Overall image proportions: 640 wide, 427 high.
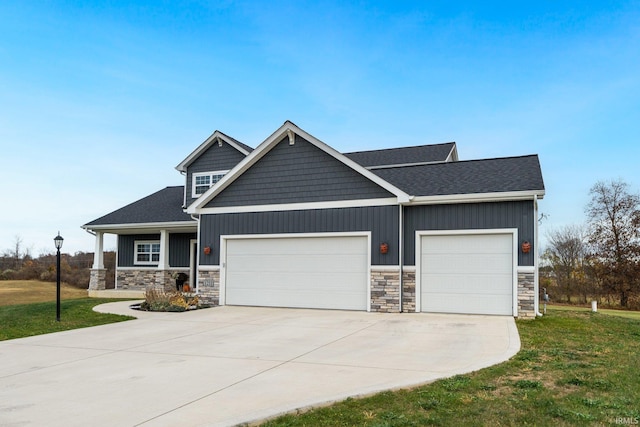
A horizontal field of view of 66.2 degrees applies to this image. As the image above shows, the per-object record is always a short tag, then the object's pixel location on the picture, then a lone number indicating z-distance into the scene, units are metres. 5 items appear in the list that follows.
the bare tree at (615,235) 27.41
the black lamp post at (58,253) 12.81
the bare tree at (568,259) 28.53
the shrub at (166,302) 14.70
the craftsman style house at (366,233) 13.00
